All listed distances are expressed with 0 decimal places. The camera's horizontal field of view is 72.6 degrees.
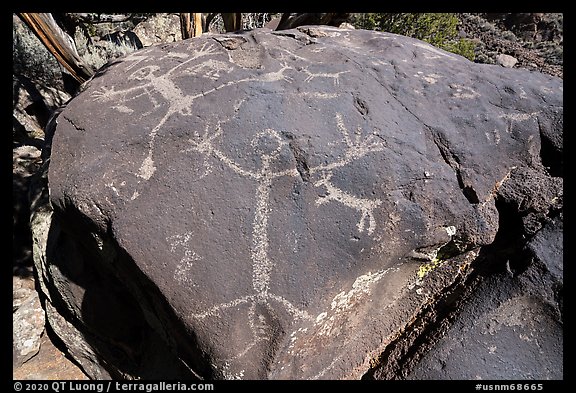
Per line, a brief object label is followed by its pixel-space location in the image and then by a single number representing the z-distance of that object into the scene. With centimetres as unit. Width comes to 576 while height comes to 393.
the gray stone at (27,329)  249
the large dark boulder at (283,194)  153
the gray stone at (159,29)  646
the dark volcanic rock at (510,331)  164
